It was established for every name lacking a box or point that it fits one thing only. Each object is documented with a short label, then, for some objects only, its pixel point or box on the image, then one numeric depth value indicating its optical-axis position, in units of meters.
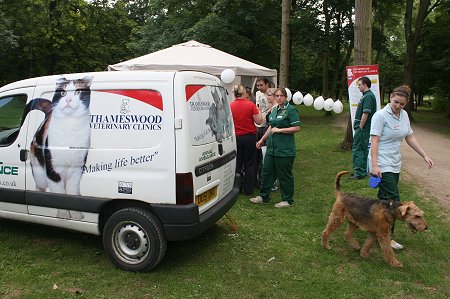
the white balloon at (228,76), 8.29
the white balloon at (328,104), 9.96
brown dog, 4.05
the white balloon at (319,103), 9.99
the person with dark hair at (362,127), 7.66
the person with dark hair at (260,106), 7.29
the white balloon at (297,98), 10.09
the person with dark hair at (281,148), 5.85
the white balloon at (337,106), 9.91
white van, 3.75
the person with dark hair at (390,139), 4.38
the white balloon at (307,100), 10.10
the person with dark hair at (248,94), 6.68
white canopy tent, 8.49
